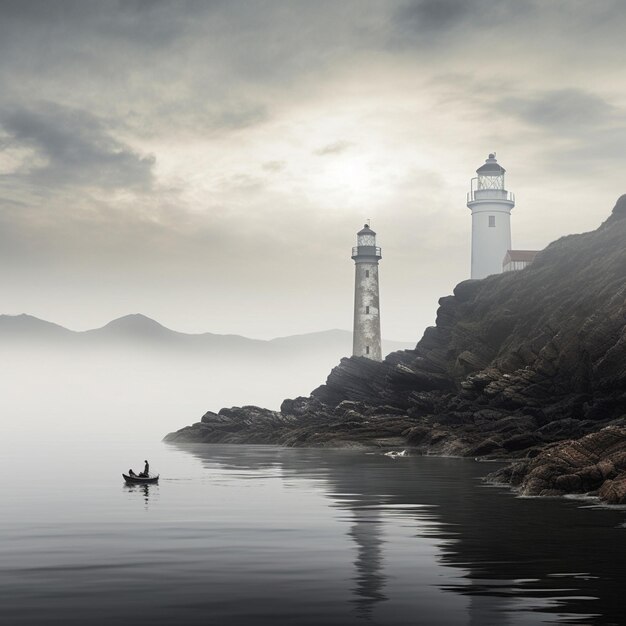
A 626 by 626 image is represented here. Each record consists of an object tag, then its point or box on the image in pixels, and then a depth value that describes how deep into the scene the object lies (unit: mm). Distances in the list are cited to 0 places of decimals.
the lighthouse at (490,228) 105500
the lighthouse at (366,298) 110875
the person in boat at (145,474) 46581
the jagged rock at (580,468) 36156
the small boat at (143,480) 46062
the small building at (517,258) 102312
